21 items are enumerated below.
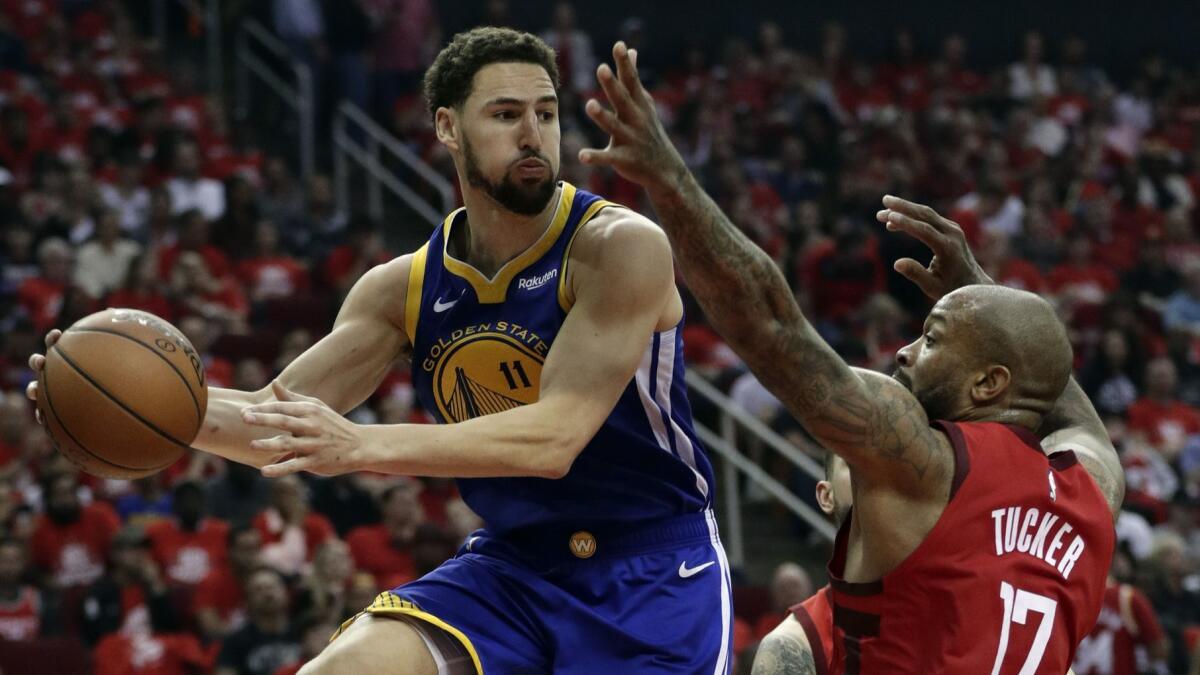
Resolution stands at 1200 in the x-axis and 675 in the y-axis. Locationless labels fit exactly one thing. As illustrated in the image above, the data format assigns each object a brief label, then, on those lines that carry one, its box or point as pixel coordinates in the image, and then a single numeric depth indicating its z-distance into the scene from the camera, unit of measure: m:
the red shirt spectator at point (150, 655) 16.12
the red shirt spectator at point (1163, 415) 23.44
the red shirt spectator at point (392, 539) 17.69
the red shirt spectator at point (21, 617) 16.44
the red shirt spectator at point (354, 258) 22.37
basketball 7.30
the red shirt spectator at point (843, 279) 24.48
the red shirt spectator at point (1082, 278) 26.73
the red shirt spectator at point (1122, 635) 18.00
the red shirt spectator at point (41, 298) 19.98
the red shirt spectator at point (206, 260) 21.23
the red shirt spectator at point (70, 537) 17.09
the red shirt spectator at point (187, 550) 17.33
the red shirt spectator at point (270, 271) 22.03
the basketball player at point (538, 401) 7.90
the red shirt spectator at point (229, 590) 16.70
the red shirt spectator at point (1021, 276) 26.35
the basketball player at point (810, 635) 8.87
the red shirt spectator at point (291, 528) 17.58
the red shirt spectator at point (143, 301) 19.84
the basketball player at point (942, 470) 6.41
